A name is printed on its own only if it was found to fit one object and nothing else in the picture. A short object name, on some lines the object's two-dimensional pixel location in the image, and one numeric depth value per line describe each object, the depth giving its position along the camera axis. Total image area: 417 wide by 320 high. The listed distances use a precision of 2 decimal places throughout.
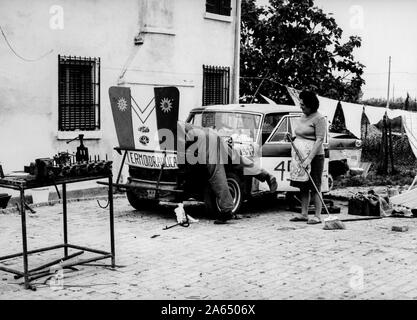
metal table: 6.45
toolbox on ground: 11.18
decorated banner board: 9.94
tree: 19.05
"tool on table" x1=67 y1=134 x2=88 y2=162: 7.25
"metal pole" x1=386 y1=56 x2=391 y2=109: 18.83
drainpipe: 17.30
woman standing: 10.04
